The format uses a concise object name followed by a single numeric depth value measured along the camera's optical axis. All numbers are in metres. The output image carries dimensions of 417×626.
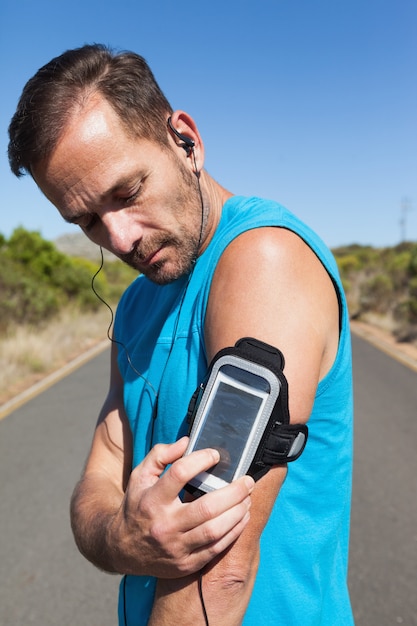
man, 1.14
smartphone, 1.13
